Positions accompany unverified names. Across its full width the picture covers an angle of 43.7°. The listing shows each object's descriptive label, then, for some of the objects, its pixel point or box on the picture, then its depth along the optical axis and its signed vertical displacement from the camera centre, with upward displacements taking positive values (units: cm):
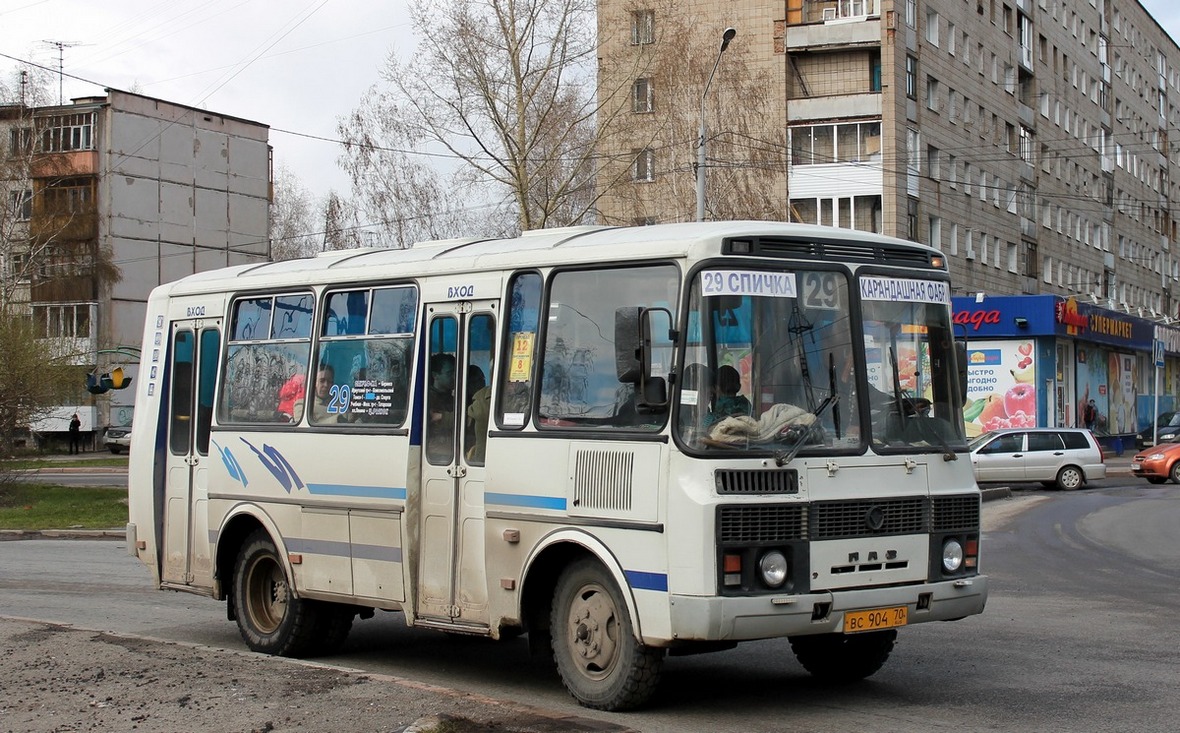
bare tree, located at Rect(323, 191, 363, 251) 4524 +601
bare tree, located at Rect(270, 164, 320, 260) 9044 +1154
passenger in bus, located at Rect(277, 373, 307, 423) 1111 +8
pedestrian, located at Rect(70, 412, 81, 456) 6675 -124
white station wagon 3609 -128
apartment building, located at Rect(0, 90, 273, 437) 6606 +976
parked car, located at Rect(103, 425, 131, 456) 6662 -154
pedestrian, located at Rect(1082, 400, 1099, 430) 5634 -35
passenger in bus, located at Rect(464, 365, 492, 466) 948 -10
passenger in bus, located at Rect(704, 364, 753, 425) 812 +4
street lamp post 2970 +499
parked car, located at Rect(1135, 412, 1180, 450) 5409 -96
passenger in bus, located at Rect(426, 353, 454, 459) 977 -1
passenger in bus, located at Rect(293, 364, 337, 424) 1082 +9
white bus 810 -27
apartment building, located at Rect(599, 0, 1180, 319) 4159 +1073
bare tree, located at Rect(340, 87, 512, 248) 4166 +592
